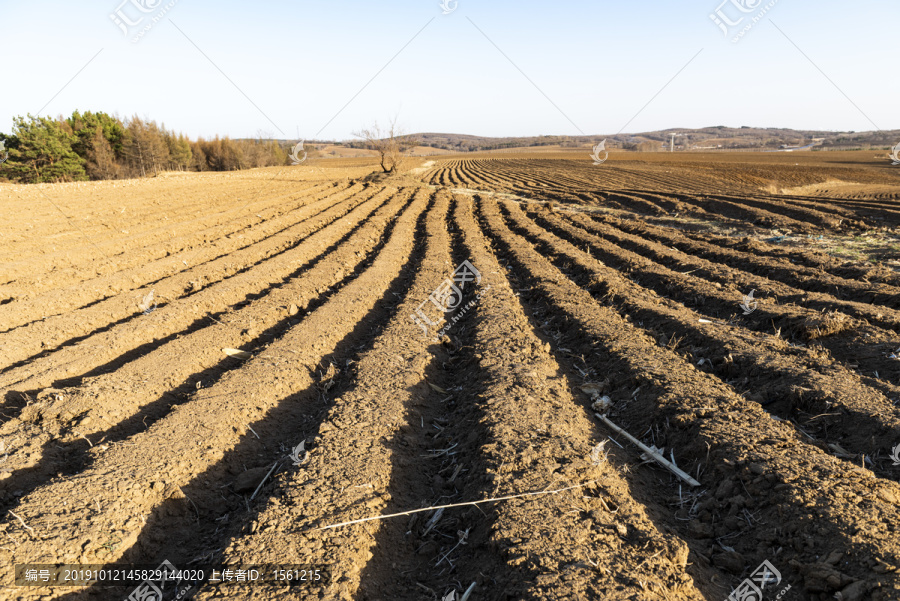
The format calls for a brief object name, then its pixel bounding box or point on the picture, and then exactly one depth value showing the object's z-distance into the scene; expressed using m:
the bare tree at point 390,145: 33.38
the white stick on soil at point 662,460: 3.25
